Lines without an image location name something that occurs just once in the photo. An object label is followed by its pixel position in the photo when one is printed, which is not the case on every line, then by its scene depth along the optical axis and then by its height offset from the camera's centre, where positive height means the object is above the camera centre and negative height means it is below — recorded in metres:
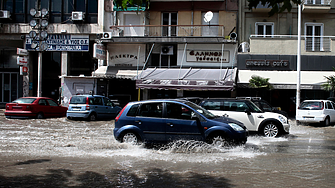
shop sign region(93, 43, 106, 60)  23.41 +2.92
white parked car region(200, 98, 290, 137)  11.92 -0.94
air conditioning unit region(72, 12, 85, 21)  24.70 +5.80
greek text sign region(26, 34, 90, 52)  25.50 +3.87
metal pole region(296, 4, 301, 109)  18.86 +1.77
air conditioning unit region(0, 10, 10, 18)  25.33 +6.04
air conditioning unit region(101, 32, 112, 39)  24.02 +4.21
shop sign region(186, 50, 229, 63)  23.30 +2.63
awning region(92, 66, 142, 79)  22.88 +1.30
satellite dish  22.27 +5.35
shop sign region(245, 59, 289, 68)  21.94 +2.03
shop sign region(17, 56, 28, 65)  24.56 +2.27
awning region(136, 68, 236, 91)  19.73 +0.79
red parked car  17.59 -1.08
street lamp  21.86 +3.92
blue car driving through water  8.66 -0.95
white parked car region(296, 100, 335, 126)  16.45 -1.04
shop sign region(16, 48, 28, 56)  23.91 +2.87
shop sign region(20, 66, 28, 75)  24.97 +1.51
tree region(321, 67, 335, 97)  18.89 +0.53
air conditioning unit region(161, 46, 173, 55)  24.00 +3.12
